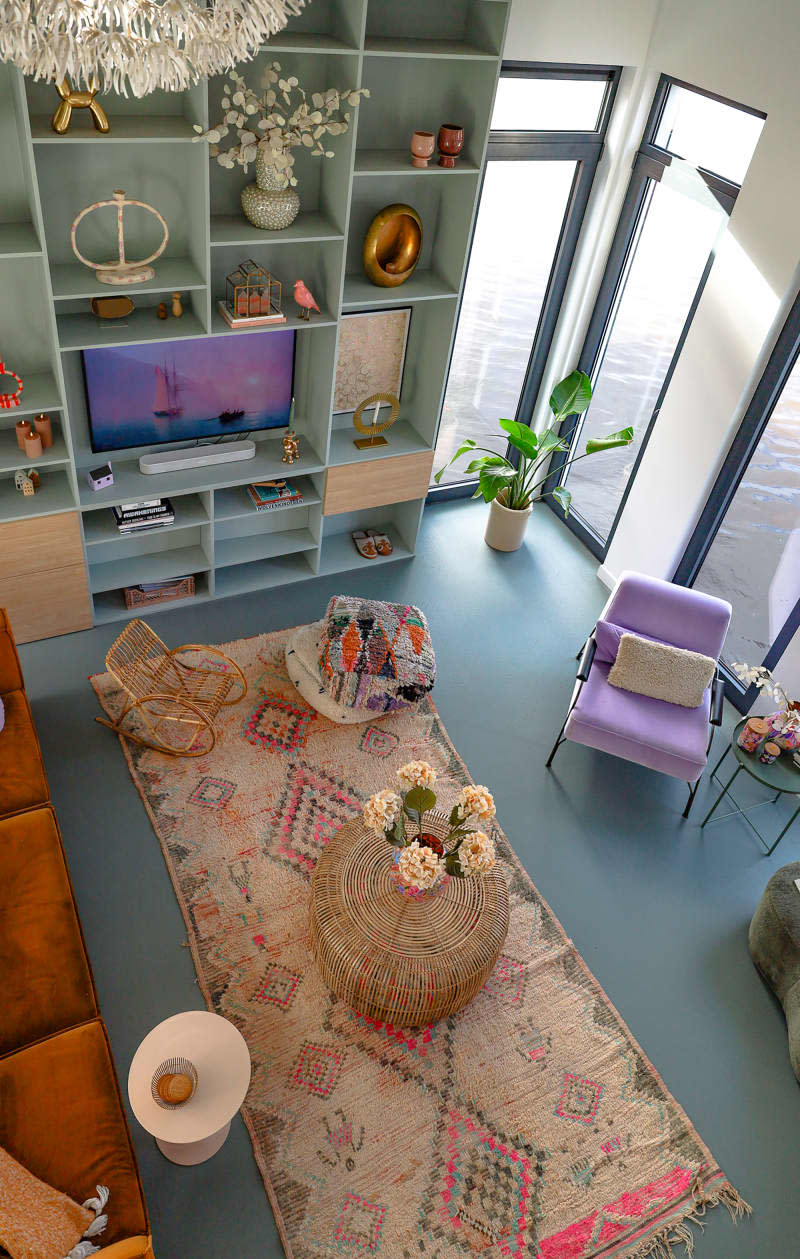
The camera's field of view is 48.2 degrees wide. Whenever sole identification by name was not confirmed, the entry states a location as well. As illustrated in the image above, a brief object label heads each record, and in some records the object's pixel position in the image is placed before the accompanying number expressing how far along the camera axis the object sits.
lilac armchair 4.20
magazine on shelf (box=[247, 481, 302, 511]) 4.84
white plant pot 5.60
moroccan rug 2.96
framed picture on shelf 4.78
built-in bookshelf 3.69
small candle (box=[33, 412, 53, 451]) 4.12
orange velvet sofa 2.46
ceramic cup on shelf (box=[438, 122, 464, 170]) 4.10
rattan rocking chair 4.11
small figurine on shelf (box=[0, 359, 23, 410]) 3.91
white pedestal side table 2.74
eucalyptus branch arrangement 3.58
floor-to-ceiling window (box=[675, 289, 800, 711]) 4.37
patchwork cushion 4.36
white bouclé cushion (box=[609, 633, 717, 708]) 4.36
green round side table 4.07
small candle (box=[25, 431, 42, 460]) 4.06
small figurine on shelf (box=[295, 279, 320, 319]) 4.22
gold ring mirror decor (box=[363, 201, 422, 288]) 4.36
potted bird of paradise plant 5.12
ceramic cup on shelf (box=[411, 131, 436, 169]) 4.05
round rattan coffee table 3.20
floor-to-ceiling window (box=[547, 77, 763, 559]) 4.43
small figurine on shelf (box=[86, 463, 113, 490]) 4.34
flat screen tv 4.27
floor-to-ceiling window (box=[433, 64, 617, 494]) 4.69
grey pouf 3.52
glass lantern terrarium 4.20
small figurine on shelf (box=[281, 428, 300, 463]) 4.73
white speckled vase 3.90
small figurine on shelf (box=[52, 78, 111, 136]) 3.29
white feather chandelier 1.36
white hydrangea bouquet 3.01
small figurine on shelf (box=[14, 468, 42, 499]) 4.21
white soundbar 4.53
